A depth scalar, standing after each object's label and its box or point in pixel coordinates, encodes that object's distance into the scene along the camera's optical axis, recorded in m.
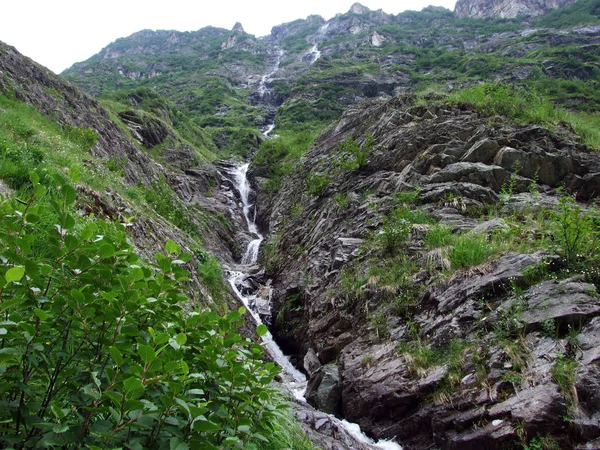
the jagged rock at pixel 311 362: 8.74
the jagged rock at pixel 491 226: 7.95
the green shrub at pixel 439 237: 8.27
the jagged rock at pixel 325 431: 5.13
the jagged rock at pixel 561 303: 5.03
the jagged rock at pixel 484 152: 11.28
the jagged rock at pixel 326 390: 7.17
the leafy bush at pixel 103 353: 1.40
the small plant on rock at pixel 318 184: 15.91
